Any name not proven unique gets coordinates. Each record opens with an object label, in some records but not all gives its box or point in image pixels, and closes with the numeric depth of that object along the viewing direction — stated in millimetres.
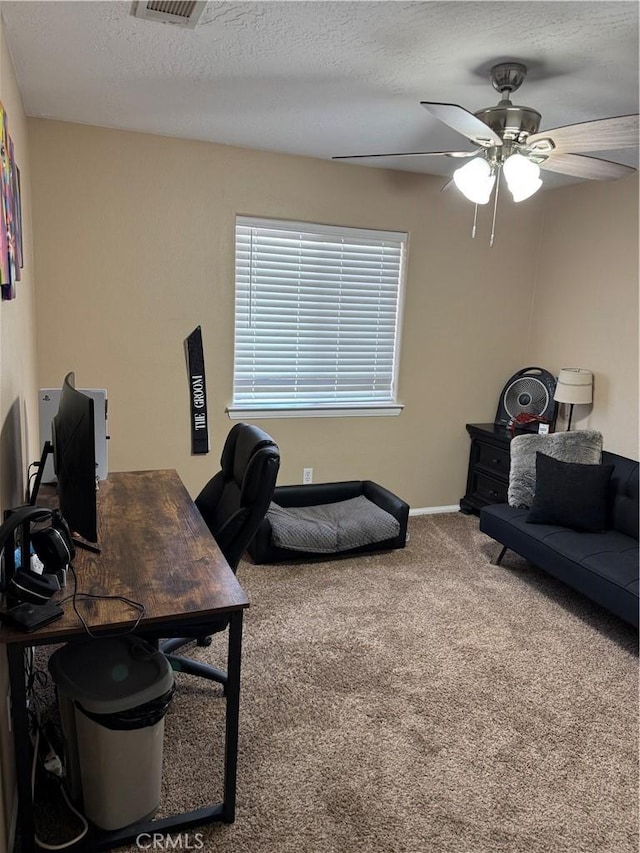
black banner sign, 3811
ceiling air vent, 1897
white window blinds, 3926
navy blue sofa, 2850
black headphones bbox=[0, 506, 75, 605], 1482
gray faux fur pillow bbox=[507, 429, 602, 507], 3670
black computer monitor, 1595
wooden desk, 1518
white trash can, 1674
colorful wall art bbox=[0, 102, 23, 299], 1894
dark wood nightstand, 4301
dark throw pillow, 3402
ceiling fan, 2082
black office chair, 2193
